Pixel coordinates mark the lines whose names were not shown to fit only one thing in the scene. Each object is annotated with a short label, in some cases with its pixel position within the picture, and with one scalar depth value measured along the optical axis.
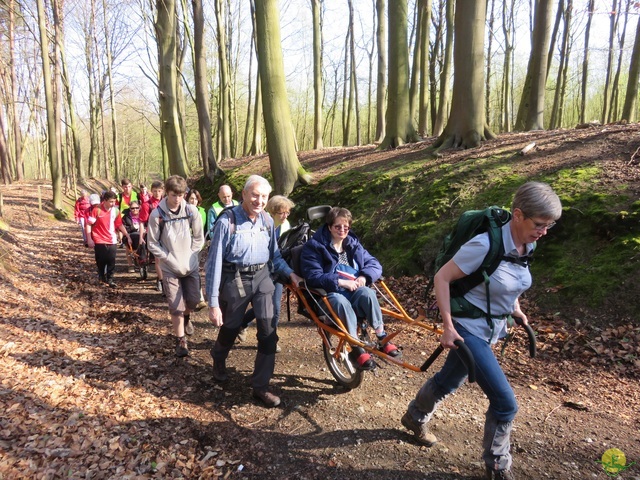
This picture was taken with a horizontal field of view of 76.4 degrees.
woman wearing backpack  2.46
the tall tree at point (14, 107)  21.59
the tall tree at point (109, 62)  27.38
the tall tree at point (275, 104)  9.91
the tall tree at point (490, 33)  23.23
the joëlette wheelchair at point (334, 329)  3.62
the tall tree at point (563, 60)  18.76
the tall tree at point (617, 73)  20.44
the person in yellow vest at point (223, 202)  6.89
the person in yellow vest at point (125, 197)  9.57
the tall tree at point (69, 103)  22.66
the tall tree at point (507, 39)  21.38
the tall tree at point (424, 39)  14.59
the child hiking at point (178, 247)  5.00
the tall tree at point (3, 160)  21.78
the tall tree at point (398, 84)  11.36
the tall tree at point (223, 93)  19.83
